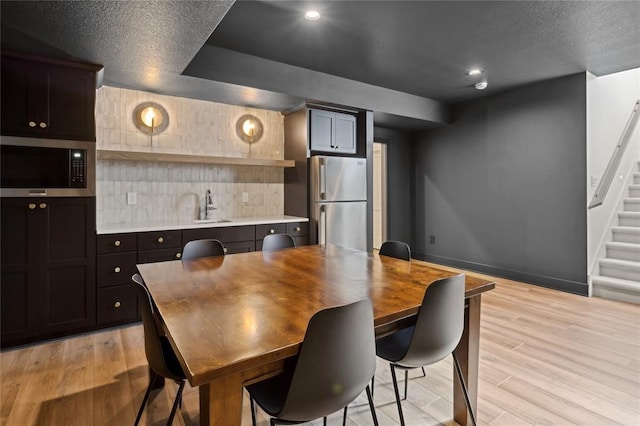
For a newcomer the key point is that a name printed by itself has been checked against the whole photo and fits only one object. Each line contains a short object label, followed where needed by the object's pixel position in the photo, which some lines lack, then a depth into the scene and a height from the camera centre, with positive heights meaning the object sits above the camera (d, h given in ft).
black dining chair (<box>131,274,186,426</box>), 4.62 -1.82
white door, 19.72 +1.10
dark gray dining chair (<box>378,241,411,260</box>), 8.15 -0.93
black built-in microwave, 8.82 +1.21
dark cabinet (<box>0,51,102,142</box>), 8.61 +3.00
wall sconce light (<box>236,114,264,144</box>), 14.25 +3.50
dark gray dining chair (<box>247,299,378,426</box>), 3.64 -1.71
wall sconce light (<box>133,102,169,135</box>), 12.17 +3.37
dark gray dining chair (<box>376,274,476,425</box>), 4.72 -1.64
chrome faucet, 13.30 +0.25
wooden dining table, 3.35 -1.25
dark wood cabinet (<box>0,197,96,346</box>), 8.68 -1.42
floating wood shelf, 10.91 +1.89
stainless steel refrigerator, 13.79 +0.49
